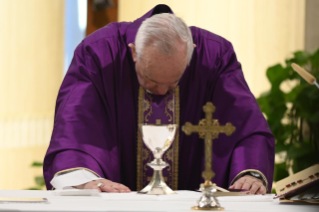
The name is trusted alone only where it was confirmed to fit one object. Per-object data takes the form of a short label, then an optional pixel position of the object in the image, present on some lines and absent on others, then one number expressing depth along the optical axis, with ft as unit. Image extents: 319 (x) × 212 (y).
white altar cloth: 15.80
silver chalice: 16.86
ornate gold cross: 16.02
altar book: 16.43
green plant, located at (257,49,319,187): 28.50
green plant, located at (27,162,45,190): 29.03
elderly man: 18.89
